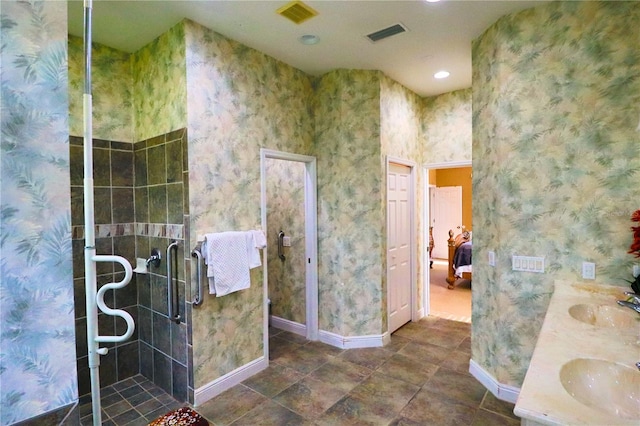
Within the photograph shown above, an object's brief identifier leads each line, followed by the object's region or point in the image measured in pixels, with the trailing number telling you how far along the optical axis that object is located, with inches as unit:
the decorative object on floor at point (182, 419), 82.8
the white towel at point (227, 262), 103.0
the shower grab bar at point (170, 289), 103.6
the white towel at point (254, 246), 115.8
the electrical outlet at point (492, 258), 107.0
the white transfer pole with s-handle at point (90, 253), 51.9
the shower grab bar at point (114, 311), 50.5
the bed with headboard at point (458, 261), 239.1
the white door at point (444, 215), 348.8
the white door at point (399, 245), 154.9
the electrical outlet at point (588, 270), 90.4
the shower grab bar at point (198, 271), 101.5
